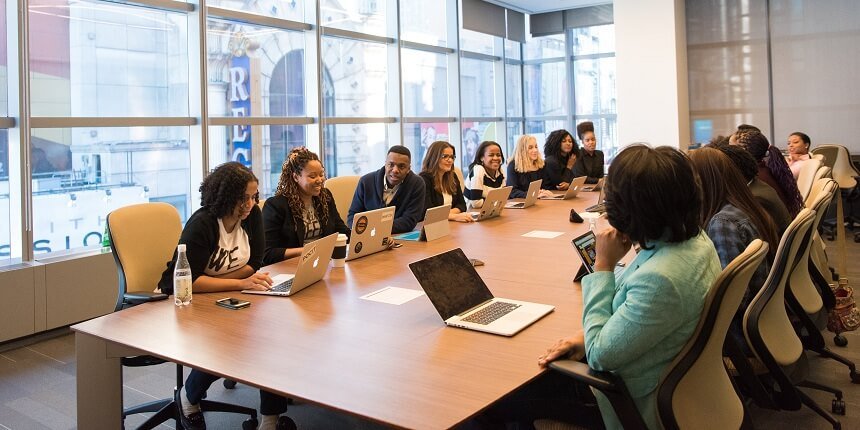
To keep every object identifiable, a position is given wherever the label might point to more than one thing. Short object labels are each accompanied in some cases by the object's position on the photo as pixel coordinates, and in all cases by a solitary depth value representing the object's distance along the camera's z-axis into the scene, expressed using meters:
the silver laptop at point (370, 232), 3.37
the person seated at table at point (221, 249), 2.79
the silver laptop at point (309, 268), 2.72
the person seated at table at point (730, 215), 2.50
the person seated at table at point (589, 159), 7.30
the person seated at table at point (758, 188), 2.98
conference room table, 1.70
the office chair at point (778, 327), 2.39
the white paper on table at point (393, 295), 2.63
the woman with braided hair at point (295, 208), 3.61
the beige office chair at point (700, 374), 1.63
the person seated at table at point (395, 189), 4.53
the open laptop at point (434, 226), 3.94
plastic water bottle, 2.60
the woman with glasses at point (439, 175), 5.09
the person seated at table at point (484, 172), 5.95
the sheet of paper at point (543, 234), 4.03
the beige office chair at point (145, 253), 3.03
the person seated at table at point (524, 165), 6.39
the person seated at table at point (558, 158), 6.87
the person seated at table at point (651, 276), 1.61
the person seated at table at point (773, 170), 3.79
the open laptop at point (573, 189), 5.94
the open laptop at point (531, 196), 5.49
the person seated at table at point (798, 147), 7.11
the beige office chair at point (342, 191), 4.83
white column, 8.38
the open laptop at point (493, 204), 4.79
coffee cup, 3.21
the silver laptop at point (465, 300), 2.25
